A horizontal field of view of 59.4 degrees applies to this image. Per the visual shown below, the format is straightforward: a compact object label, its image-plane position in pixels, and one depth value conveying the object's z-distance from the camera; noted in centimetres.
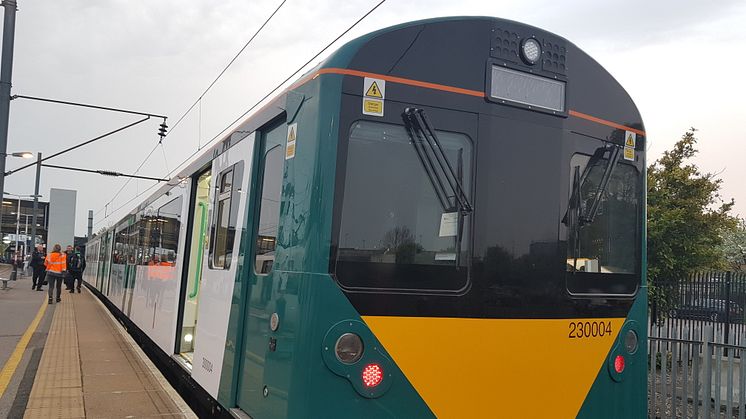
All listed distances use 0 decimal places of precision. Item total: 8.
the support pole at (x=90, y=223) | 6087
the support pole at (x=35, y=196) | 3119
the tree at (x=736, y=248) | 3336
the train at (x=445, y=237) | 325
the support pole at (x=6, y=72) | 1410
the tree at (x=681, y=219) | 1212
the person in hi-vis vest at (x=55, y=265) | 1709
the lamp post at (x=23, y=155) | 2236
